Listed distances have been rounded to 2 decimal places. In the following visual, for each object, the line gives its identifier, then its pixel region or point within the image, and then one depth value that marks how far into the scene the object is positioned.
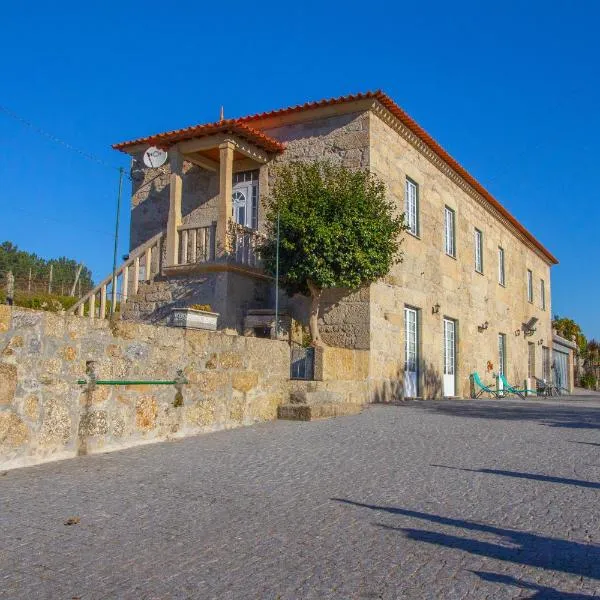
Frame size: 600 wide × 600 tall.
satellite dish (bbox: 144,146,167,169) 13.10
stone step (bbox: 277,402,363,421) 9.01
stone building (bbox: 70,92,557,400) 12.98
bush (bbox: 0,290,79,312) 17.46
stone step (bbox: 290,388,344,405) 9.47
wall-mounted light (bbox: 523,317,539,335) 24.08
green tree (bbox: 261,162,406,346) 11.65
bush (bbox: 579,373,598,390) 35.53
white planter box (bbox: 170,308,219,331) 8.98
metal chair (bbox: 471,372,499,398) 17.52
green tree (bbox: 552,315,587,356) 37.22
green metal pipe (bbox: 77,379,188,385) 6.20
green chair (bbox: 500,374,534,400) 18.59
